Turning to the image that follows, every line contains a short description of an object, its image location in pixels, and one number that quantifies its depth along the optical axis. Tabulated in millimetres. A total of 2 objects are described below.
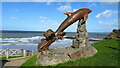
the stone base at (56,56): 5386
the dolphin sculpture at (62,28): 5362
